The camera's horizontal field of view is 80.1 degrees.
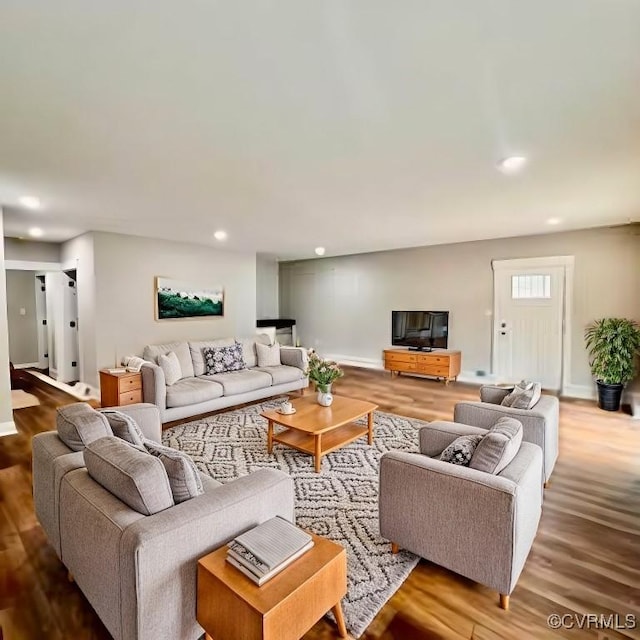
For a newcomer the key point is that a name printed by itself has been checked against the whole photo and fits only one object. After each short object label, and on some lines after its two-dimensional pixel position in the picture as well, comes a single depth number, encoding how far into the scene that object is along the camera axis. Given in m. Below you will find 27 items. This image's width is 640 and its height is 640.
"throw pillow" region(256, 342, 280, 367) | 5.79
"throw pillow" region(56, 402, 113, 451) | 2.06
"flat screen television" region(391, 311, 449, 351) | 6.82
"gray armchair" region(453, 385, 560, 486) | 2.69
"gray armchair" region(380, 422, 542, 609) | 1.72
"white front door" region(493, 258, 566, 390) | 5.69
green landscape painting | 5.74
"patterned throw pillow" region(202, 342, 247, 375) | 5.25
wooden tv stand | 6.39
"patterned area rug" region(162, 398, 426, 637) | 1.95
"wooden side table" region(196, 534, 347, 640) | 1.25
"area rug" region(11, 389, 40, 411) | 5.15
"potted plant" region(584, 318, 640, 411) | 4.85
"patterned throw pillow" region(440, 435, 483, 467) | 2.05
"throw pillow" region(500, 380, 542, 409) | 2.86
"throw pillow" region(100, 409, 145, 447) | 2.11
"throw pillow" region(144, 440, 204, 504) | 1.66
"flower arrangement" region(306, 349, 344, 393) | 3.94
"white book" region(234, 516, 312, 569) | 1.39
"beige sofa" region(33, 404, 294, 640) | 1.34
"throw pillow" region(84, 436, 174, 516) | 1.52
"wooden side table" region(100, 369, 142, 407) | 4.35
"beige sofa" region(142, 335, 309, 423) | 4.34
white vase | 3.93
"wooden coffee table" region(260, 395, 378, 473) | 3.26
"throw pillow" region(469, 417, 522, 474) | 1.92
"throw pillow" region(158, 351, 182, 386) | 4.62
